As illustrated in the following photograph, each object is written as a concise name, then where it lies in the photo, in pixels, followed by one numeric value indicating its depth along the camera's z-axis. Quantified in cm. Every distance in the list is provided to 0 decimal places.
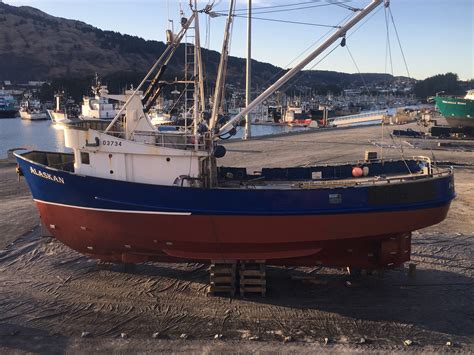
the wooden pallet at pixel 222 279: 874
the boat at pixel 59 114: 6694
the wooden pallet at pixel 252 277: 870
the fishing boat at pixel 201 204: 860
